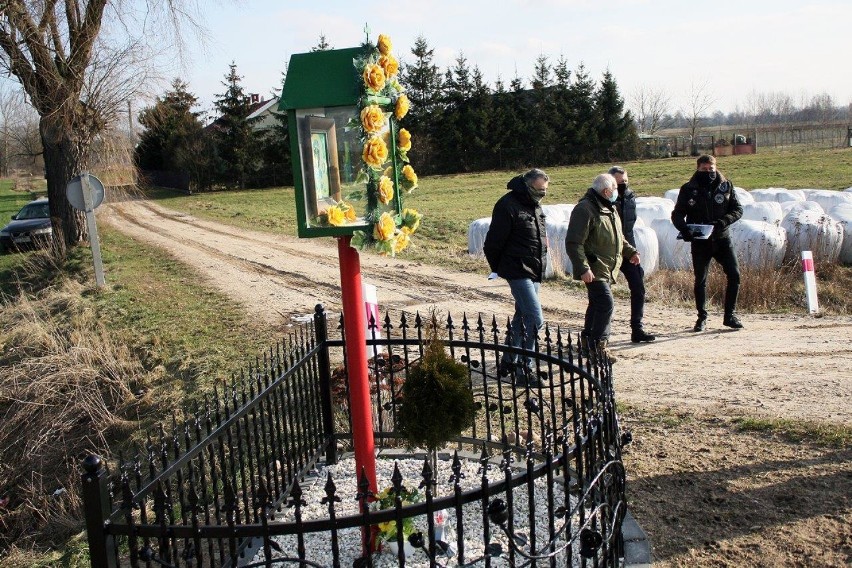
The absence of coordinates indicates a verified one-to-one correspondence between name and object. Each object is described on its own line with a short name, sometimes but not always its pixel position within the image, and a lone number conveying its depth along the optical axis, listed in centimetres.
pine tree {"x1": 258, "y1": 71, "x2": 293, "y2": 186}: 4706
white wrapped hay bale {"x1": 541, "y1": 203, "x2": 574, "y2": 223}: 1594
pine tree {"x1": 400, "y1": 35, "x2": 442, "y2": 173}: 4981
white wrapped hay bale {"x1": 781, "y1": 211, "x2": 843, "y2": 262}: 1384
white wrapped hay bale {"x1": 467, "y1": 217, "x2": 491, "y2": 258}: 1609
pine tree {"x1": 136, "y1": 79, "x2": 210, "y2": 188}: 4588
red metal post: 455
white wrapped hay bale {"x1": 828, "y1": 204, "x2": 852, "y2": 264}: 1453
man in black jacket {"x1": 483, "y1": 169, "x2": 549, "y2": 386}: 736
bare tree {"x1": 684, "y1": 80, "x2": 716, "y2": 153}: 6655
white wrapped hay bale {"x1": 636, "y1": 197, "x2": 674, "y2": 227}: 1538
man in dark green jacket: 773
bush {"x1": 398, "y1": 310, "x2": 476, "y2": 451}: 455
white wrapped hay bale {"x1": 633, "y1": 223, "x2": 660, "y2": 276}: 1351
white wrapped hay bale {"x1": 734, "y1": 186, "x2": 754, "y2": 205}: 1755
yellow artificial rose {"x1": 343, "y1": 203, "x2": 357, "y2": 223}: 438
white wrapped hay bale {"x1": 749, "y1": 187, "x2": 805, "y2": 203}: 1920
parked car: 2308
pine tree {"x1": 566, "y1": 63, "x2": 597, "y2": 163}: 5119
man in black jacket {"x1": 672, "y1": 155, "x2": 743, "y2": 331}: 923
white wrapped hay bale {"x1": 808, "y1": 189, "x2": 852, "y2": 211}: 1727
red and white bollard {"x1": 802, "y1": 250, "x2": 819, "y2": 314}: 1108
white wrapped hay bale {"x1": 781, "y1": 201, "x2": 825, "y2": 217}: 1523
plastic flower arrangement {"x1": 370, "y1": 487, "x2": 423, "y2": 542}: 431
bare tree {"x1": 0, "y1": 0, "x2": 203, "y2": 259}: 1827
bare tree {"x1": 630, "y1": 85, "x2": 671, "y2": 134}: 7654
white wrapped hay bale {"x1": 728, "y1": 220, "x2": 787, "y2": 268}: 1307
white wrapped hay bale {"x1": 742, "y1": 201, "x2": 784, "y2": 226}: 1581
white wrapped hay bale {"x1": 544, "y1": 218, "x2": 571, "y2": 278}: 1316
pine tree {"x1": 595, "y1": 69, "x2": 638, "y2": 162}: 5150
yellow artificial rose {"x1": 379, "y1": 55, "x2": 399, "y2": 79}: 425
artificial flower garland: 419
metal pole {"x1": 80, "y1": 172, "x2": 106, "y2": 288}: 1437
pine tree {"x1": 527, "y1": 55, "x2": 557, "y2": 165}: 5072
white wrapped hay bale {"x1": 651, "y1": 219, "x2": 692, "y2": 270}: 1408
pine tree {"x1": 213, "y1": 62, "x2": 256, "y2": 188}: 4541
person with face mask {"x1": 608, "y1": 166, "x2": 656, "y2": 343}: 887
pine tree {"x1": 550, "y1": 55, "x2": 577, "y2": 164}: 5103
